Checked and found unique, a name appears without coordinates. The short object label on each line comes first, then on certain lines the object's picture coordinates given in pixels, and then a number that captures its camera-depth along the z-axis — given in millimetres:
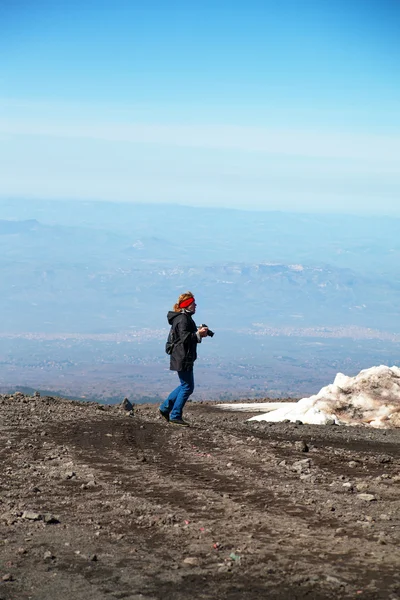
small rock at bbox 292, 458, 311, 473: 12109
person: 16281
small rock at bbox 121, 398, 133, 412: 22203
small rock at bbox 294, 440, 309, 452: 14164
